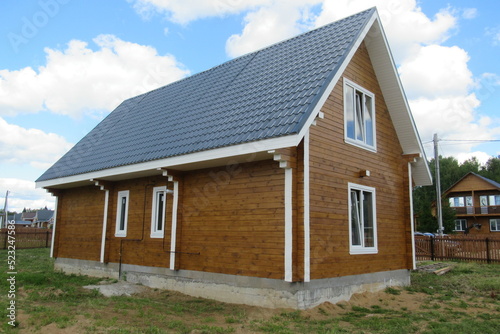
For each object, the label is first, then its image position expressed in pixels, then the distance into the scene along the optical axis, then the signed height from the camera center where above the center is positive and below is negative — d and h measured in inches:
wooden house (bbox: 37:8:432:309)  319.3 +51.5
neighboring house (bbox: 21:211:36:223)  3476.9 +133.2
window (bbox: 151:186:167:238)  432.5 +24.9
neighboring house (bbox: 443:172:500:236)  1705.2 +148.0
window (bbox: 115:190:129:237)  486.0 +26.0
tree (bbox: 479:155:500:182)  2434.5 +438.2
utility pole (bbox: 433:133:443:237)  1034.8 +160.9
